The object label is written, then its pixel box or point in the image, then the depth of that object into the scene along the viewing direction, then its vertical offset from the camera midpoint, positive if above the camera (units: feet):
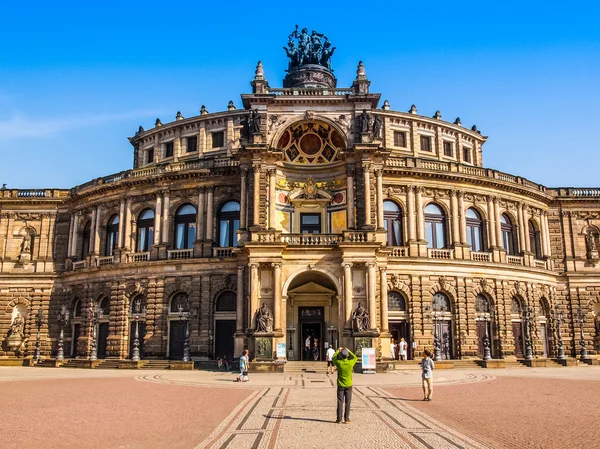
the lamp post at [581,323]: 158.10 +3.02
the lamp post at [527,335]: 139.88 -0.35
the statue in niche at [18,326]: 166.83 +3.00
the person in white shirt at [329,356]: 107.85 -4.11
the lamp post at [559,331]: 142.96 +0.72
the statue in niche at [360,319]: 118.73 +3.23
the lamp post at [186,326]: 136.56 +2.28
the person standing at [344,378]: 49.21 -3.80
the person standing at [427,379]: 65.05 -5.08
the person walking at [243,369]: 96.17 -5.68
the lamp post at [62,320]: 154.53 +4.54
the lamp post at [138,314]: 151.43 +5.83
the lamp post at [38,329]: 155.57 +2.03
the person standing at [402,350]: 135.95 -3.72
